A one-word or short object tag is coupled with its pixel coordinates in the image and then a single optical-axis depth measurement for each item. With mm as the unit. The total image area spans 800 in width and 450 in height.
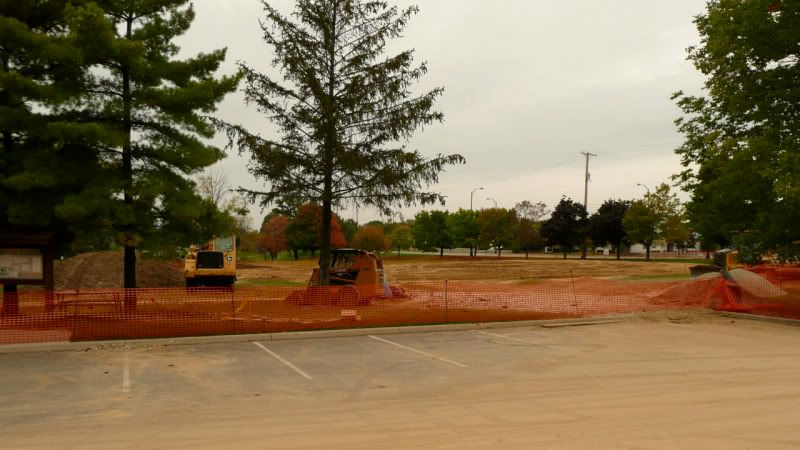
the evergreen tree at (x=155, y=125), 13336
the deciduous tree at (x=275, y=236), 79750
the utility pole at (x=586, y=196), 72206
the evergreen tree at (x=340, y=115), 16547
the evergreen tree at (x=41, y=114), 12039
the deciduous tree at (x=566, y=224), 72938
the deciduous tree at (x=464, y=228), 79562
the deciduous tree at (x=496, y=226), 74062
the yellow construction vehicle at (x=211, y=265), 27828
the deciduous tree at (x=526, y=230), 78562
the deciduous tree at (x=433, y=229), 81688
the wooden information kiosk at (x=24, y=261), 12445
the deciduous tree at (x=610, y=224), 68562
